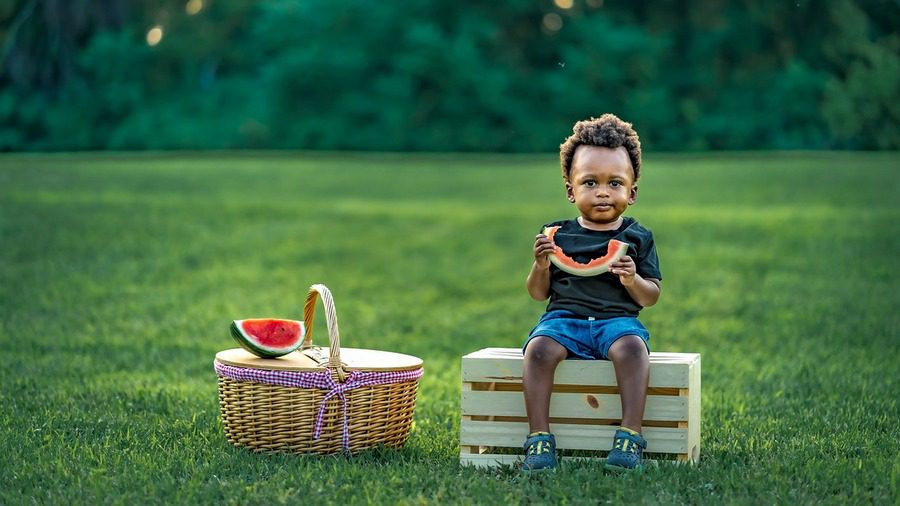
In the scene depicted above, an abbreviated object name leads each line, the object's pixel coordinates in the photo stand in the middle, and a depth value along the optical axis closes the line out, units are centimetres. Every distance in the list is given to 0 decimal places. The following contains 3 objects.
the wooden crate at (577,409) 433
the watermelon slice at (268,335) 473
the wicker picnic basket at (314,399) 453
